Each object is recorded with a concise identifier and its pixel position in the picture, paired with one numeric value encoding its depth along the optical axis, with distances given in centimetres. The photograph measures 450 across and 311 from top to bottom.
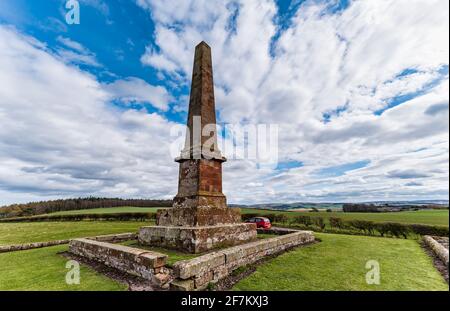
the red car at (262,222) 1666
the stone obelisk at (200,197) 741
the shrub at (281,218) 2265
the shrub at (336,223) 1736
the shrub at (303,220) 2008
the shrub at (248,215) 2578
